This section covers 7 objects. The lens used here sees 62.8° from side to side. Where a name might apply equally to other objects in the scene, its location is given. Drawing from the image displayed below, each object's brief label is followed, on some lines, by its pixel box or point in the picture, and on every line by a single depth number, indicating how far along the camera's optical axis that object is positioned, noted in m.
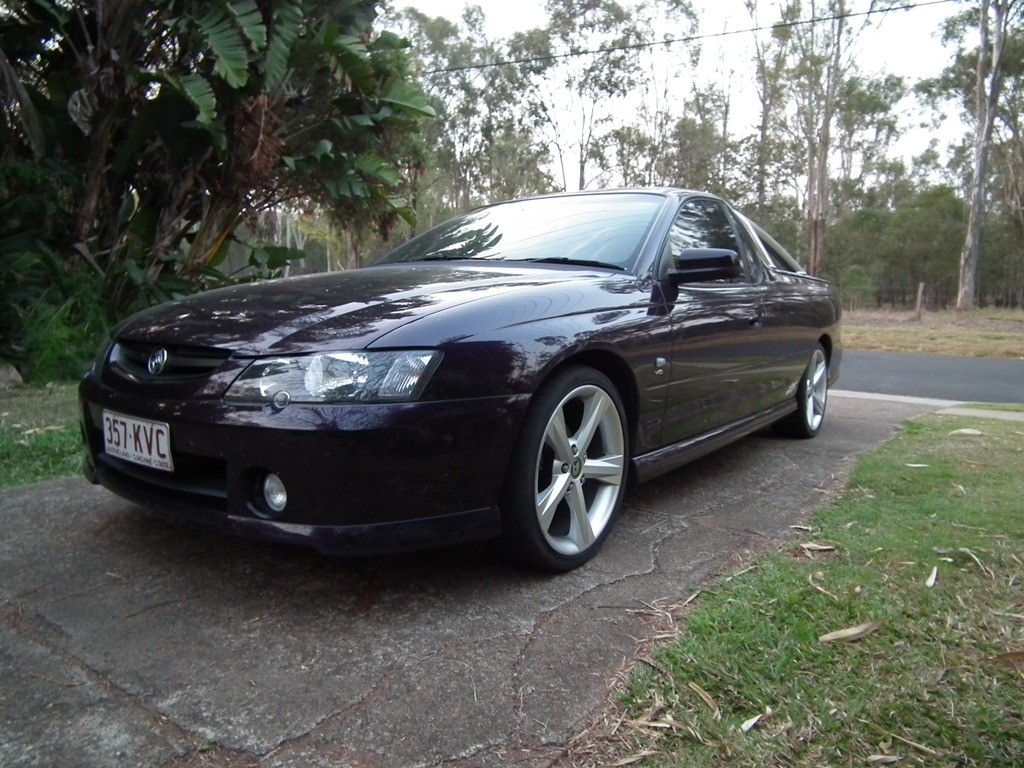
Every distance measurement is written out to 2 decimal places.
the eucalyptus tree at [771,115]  28.70
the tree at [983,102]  26.16
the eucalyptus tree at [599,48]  29.12
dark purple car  2.27
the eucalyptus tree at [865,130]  31.70
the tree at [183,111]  7.92
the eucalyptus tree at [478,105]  30.50
